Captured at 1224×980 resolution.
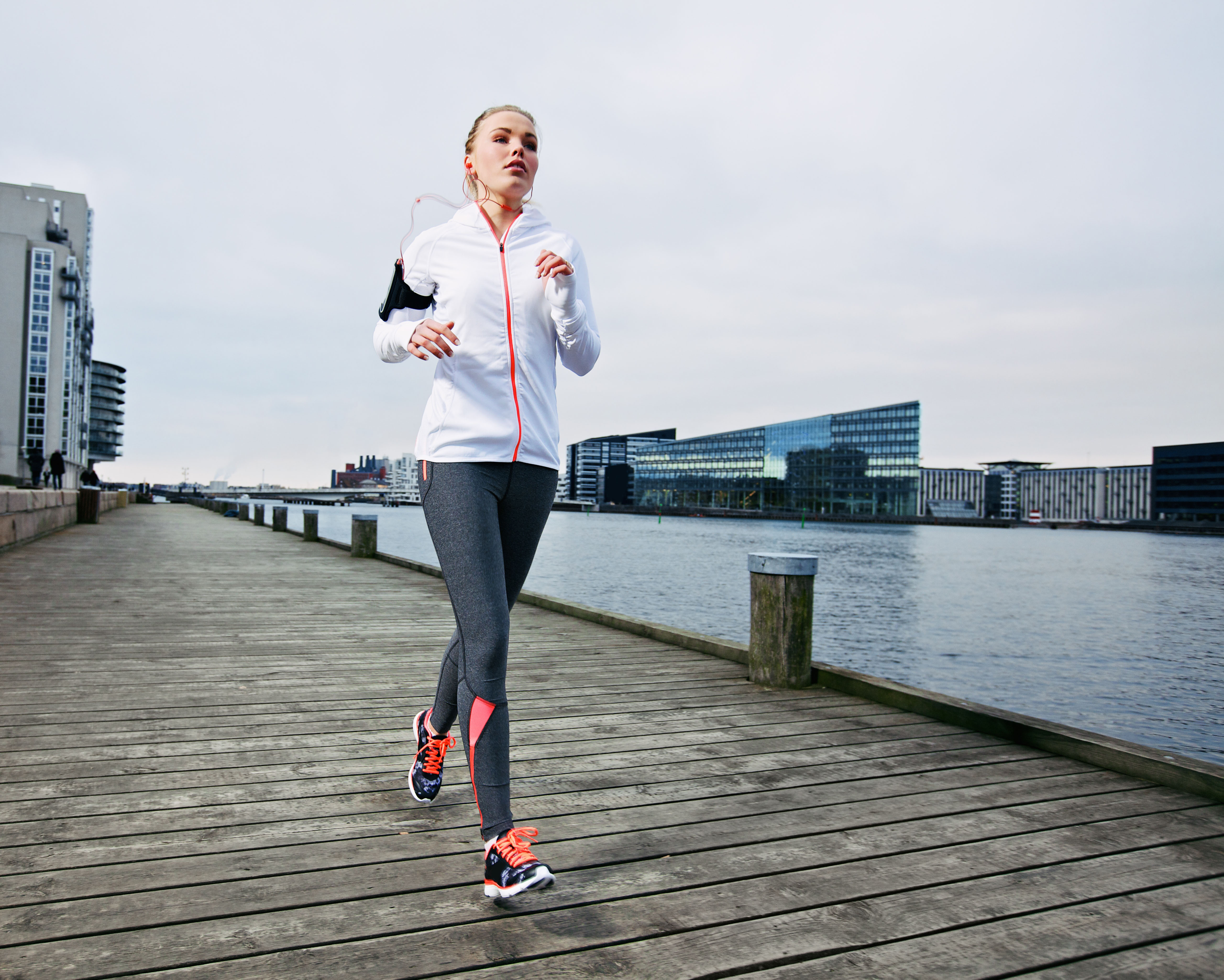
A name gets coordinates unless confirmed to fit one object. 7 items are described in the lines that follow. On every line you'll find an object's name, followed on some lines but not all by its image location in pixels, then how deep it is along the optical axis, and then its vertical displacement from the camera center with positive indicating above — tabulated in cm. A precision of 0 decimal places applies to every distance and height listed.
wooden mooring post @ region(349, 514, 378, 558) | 1365 -74
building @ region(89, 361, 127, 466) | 12394 +1258
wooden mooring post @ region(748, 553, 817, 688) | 432 -63
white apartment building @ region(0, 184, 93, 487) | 7262 +1481
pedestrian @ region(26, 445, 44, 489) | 3519 +121
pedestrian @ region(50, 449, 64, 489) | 2377 +65
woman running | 203 +27
